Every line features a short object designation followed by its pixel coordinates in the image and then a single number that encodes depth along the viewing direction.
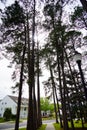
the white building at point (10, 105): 33.48
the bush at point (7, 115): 24.45
